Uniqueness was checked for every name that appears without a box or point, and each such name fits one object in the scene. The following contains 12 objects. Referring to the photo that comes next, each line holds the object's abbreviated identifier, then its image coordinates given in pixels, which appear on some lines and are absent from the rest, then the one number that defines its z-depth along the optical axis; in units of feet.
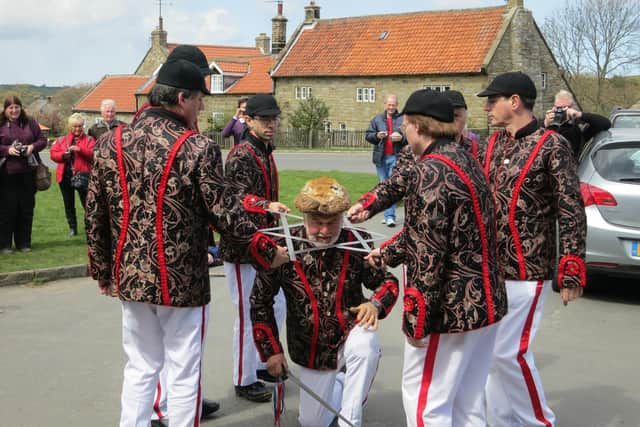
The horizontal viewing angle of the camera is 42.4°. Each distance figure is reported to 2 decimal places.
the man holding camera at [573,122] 25.96
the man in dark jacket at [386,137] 48.16
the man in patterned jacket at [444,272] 12.55
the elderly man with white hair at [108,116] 36.58
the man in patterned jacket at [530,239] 15.89
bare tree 192.75
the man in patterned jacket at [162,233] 13.89
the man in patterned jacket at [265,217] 19.35
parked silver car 28.86
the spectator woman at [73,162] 39.93
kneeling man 15.38
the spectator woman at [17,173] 36.06
